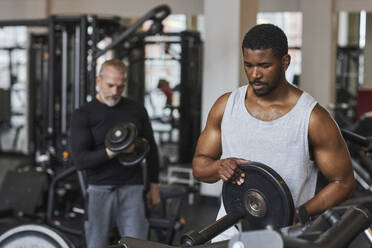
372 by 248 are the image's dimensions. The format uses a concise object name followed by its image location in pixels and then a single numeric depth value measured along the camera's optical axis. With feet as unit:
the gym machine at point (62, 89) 15.94
